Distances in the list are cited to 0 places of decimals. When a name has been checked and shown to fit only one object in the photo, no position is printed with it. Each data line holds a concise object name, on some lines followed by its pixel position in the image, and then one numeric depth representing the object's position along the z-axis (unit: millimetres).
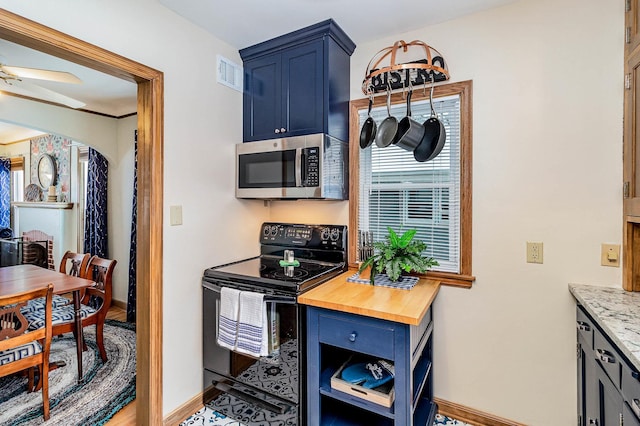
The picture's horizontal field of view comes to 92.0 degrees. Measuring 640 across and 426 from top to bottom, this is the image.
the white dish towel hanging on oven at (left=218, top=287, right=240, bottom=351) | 1775
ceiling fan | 1935
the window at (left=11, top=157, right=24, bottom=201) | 5348
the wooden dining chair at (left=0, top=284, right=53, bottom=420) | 1696
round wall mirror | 4633
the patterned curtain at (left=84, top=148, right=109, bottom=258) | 3877
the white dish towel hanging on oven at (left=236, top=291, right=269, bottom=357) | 1674
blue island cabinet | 1379
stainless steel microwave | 1957
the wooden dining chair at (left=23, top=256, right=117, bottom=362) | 2293
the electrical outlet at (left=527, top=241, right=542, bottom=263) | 1700
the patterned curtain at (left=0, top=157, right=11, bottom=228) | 5434
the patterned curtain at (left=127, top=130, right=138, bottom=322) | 3393
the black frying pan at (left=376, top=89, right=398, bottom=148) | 1730
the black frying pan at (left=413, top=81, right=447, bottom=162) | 1718
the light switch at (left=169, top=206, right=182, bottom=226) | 1832
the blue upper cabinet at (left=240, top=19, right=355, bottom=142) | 1987
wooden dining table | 2166
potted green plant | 1795
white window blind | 1941
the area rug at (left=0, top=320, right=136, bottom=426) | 1896
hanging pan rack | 1836
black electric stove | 1644
